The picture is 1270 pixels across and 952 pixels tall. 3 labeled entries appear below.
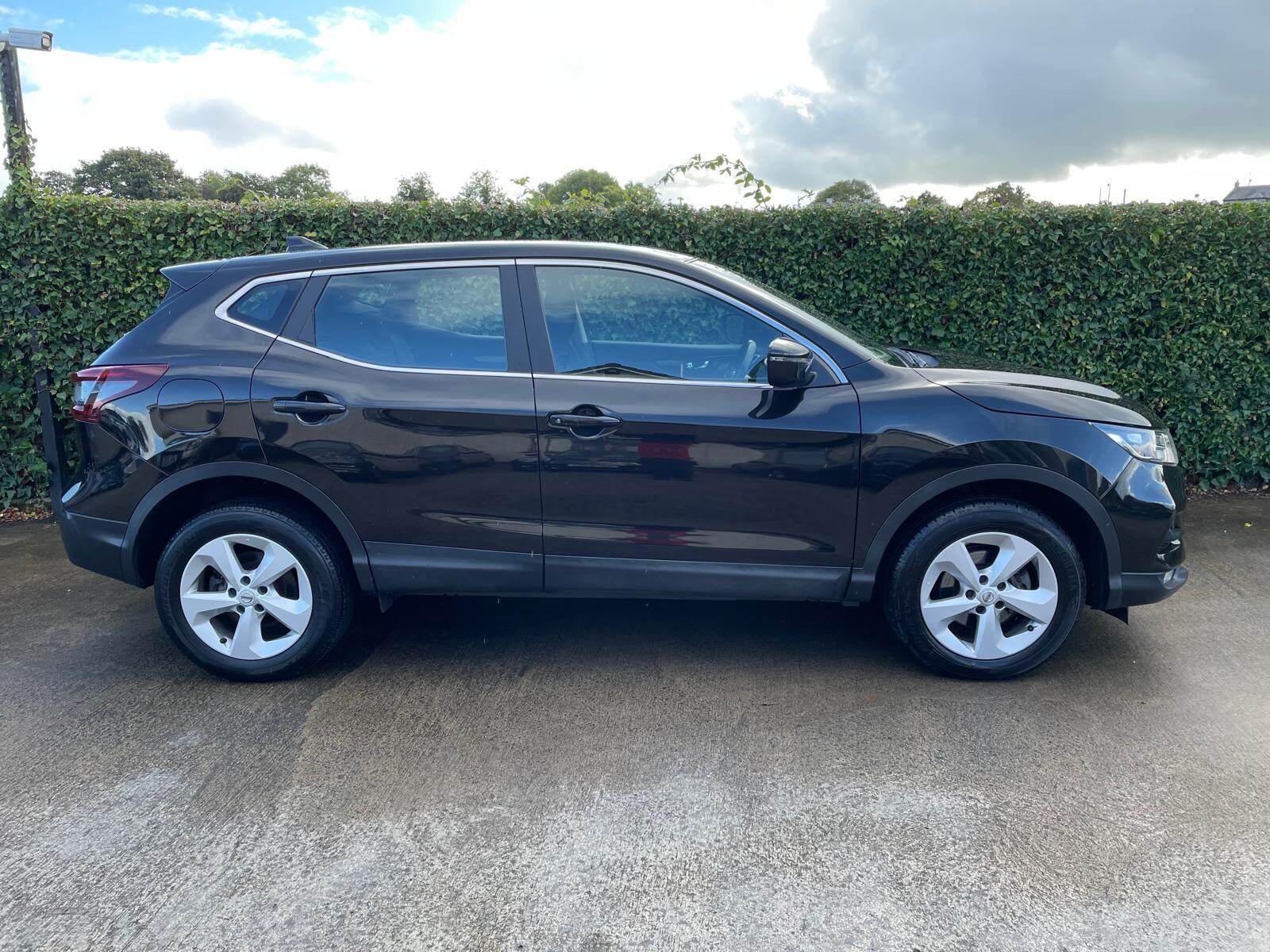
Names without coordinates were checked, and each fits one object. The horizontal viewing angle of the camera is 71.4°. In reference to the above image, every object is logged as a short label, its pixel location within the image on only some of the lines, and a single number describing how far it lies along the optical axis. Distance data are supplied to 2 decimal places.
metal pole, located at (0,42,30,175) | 6.21
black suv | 3.47
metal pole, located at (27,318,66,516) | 6.11
